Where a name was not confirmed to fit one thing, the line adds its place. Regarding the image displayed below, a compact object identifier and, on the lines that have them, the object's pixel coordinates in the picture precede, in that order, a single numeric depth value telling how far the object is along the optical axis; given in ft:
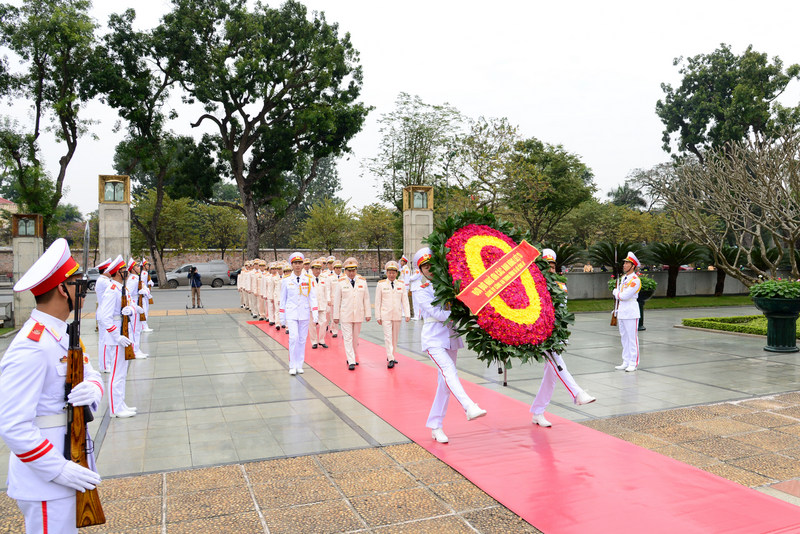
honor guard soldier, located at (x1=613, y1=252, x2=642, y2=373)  30.94
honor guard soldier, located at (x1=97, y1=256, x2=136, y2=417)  22.06
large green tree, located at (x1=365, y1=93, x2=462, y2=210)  102.06
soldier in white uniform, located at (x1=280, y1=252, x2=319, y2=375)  30.14
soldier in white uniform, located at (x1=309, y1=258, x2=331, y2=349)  39.14
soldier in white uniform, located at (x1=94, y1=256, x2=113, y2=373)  26.08
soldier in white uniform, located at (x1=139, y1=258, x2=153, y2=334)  43.62
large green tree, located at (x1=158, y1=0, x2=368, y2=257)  89.81
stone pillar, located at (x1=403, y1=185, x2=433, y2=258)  61.26
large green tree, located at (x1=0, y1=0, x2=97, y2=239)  74.43
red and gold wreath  16.94
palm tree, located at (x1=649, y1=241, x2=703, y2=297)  73.05
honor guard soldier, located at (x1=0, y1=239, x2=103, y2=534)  7.91
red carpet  12.99
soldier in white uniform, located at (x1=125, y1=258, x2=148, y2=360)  31.74
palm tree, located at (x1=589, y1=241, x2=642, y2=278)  68.39
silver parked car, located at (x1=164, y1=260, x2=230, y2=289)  113.91
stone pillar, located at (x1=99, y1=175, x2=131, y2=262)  51.24
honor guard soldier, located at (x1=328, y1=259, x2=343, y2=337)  39.97
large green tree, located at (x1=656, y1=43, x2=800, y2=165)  117.91
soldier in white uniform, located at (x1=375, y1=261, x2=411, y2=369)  32.35
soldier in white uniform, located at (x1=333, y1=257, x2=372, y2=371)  32.07
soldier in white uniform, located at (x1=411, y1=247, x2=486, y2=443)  17.93
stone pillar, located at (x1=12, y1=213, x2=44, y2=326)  52.55
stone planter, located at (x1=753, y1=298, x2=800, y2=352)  35.77
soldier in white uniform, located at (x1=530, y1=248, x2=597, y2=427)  18.53
